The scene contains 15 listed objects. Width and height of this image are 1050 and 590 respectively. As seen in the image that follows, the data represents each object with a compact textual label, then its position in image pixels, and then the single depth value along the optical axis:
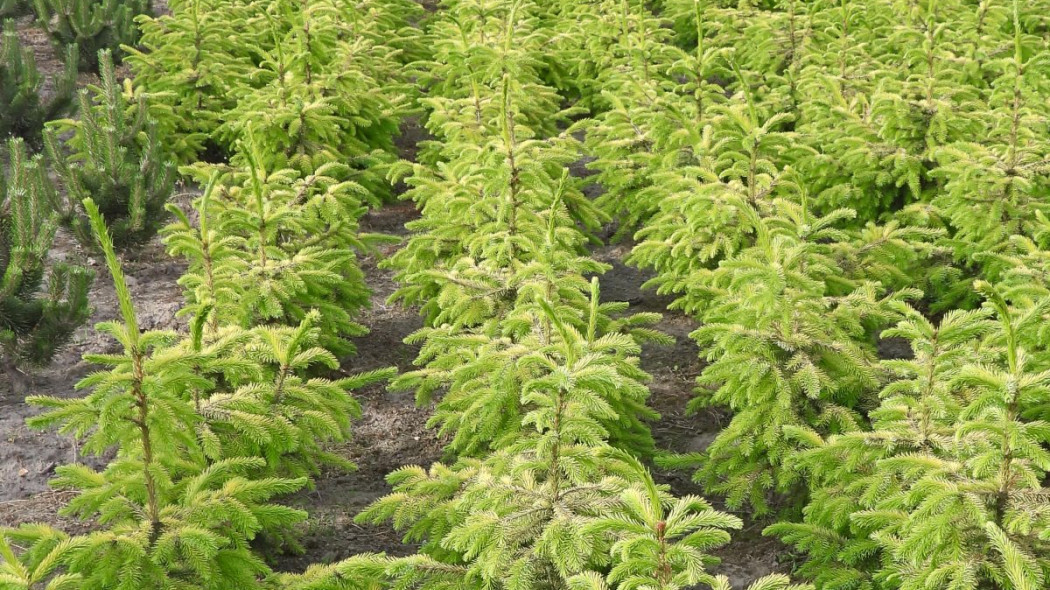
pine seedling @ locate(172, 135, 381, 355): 5.52
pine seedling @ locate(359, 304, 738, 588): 3.77
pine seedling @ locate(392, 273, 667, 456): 4.82
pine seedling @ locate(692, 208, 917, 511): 4.90
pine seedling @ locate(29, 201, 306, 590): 3.66
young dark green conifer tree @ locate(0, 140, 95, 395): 6.31
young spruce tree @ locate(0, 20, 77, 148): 9.33
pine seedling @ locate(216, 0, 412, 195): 7.86
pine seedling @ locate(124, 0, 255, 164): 9.04
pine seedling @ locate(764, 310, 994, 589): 4.23
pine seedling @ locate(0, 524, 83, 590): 3.23
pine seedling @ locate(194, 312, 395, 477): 4.34
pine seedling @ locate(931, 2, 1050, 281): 6.34
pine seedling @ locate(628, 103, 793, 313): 6.07
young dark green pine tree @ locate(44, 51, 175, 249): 7.55
